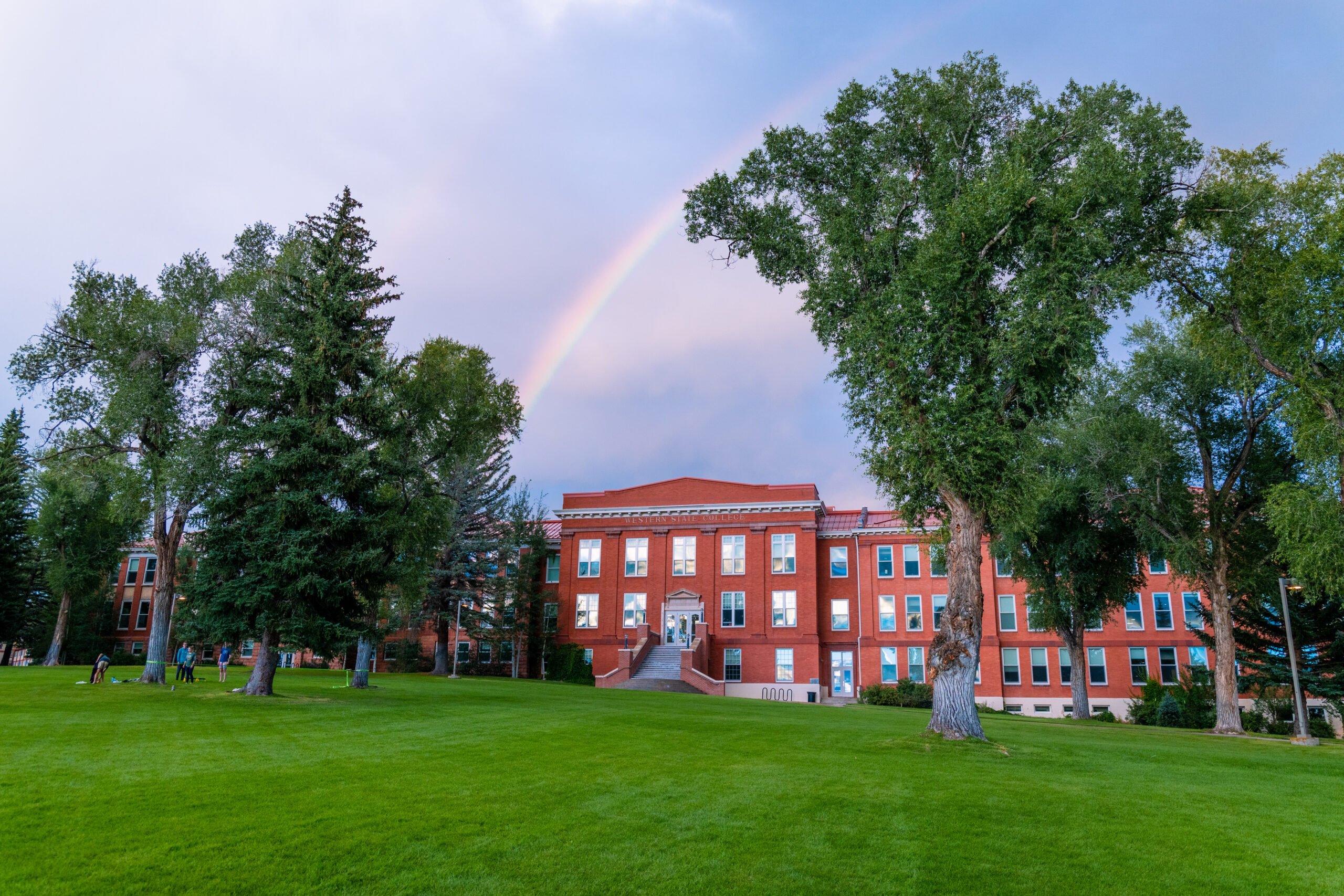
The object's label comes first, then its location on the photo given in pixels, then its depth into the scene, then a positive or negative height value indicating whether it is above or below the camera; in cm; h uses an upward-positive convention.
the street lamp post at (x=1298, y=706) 2346 -180
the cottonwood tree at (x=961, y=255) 1555 +762
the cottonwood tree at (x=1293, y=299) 1959 +866
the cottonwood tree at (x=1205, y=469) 2705 +577
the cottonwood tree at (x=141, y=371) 2311 +696
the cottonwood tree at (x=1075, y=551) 2983 +354
